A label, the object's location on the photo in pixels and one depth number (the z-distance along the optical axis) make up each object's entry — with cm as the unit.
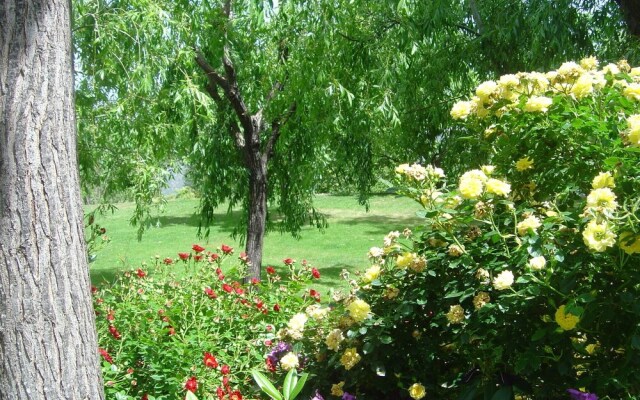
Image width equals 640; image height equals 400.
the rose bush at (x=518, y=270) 248
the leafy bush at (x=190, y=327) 332
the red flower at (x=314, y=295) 396
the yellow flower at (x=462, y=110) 308
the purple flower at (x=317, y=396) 284
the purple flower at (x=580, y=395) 249
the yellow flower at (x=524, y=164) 291
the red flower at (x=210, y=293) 373
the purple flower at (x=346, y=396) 282
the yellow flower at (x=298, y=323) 307
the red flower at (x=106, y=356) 334
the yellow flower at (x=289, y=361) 292
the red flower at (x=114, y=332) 359
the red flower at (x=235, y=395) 302
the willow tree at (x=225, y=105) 657
